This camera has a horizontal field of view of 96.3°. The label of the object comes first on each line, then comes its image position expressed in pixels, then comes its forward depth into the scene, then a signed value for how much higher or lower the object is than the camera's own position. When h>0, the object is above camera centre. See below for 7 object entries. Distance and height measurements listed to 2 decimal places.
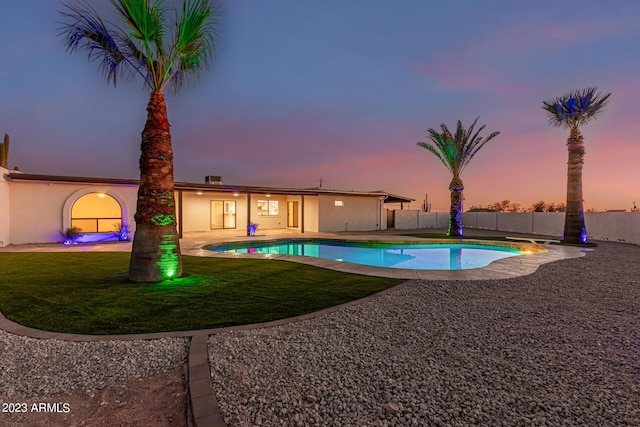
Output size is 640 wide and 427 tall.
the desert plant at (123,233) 14.64 -1.04
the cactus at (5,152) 14.11 +2.97
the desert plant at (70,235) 13.10 -1.06
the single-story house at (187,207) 12.82 +0.38
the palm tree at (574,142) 13.87 +3.61
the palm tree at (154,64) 6.07 +3.49
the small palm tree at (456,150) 16.95 +3.88
